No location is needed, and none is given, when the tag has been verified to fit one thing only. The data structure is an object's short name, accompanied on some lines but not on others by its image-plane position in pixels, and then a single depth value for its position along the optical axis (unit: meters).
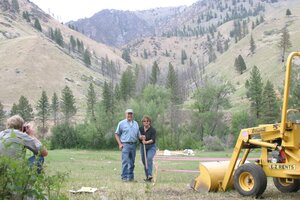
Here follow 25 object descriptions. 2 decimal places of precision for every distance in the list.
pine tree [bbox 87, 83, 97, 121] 98.34
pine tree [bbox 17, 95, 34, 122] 90.42
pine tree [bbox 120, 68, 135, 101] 103.75
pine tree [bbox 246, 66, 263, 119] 75.00
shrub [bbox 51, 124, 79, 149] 68.06
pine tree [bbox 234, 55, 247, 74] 153.12
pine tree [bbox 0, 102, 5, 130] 87.03
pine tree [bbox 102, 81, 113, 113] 80.26
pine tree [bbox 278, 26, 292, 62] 130.12
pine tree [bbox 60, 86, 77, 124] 97.81
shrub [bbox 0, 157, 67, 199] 4.23
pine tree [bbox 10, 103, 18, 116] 90.70
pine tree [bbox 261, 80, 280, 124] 69.62
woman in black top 12.79
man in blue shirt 12.84
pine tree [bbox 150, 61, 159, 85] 121.12
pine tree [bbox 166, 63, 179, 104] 102.82
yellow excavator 8.86
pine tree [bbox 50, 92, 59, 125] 106.68
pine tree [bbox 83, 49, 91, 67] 196.62
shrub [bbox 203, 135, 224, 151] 55.59
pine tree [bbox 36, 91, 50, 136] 95.69
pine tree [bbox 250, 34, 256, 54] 169.25
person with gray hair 6.05
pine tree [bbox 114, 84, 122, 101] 97.26
